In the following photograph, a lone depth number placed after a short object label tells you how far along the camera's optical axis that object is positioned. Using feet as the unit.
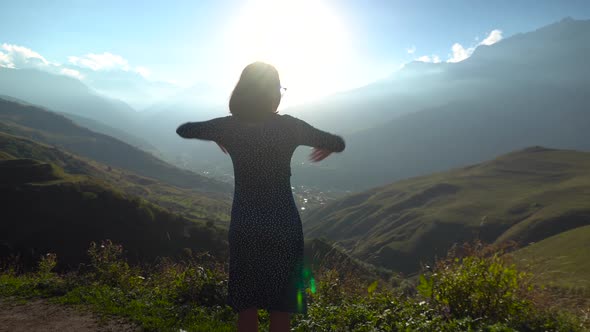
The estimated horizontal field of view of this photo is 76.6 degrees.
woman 9.99
